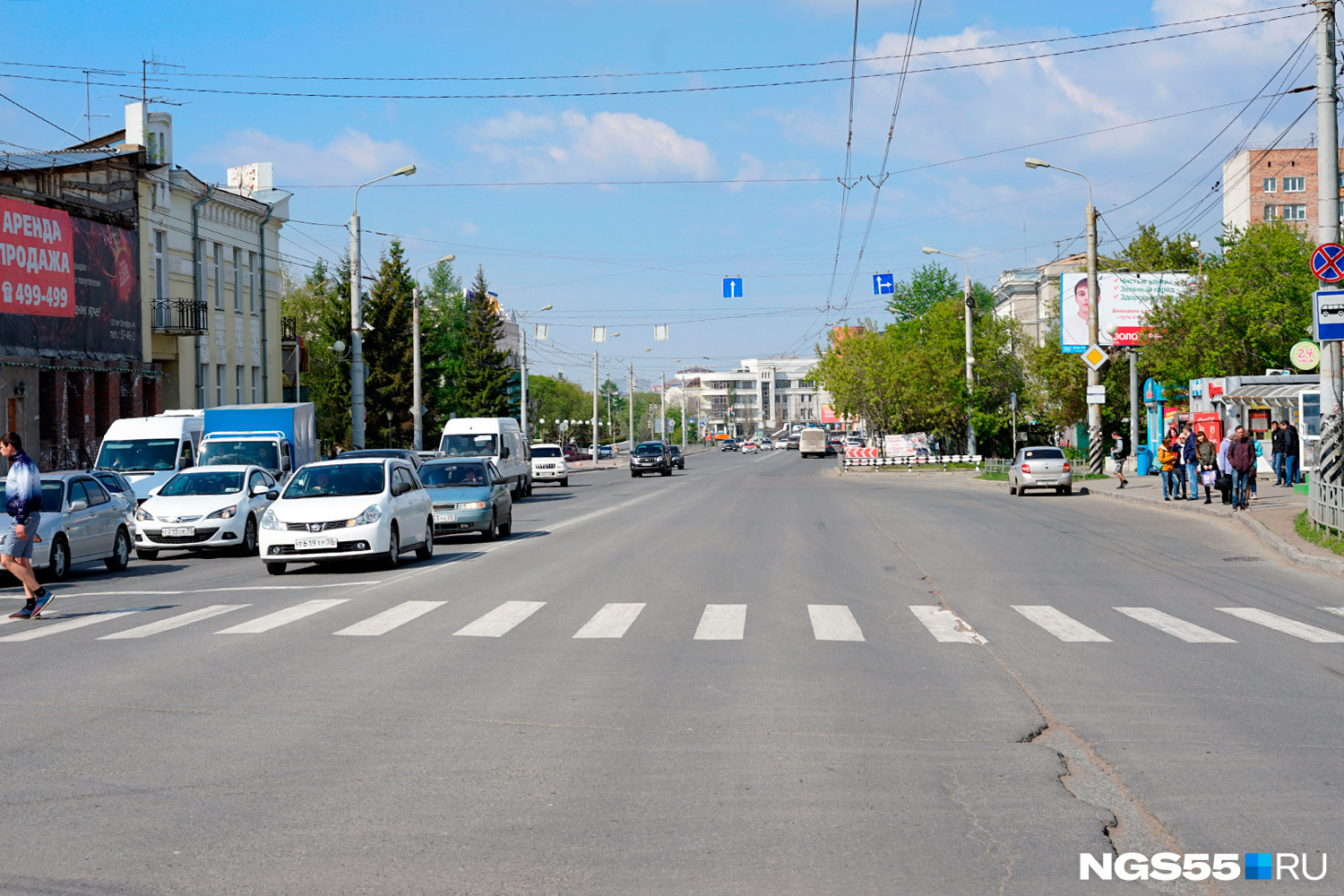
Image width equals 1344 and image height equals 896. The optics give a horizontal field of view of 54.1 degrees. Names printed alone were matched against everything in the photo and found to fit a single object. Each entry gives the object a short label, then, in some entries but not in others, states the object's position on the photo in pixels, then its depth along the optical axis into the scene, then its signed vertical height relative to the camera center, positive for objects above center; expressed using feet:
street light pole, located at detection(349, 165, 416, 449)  129.29 +8.28
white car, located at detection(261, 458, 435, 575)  59.21 -3.75
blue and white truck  93.15 -0.11
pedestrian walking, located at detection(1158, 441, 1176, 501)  105.81 -3.24
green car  79.30 -3.92
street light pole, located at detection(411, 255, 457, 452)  162.28 +4.36
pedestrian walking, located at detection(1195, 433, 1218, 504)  99.35 -2.82
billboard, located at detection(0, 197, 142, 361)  121.80 +14.94
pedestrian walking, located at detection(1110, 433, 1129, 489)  176.96 -3.64
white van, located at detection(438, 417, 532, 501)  136.87 -0.88
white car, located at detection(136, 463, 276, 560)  73.20 -4.25
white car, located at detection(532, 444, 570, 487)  181.78 -5.02
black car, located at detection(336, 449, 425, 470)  102.02 -1.64
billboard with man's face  179.22 +16.72
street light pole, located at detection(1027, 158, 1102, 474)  143.23 +13.53
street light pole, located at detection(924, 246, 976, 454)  196.34 +9.44
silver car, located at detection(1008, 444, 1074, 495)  128.98 -4.27
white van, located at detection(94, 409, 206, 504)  91.61 -0.71
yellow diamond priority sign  142.00 +7.58
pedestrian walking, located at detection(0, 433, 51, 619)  45.55 -2.65
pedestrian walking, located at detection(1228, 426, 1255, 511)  91.09 -2.54
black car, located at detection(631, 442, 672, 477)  218.79 -4.76
